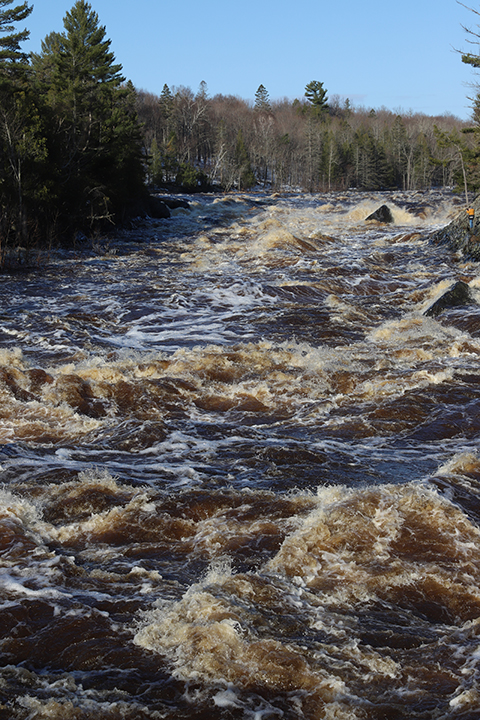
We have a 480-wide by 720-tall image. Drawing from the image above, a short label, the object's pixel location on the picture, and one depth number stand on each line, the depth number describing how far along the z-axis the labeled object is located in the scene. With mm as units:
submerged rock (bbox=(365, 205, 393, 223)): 34094
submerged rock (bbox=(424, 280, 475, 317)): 13641
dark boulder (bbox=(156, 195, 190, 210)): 39938
